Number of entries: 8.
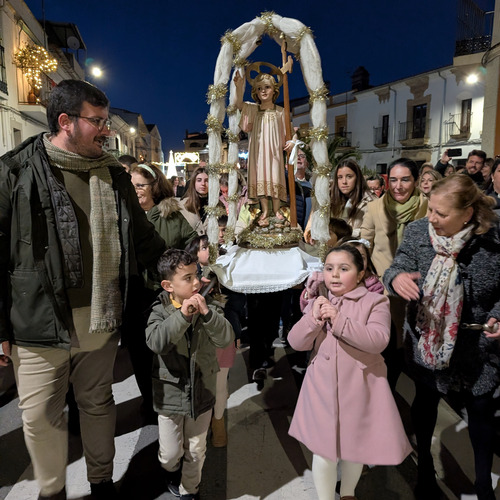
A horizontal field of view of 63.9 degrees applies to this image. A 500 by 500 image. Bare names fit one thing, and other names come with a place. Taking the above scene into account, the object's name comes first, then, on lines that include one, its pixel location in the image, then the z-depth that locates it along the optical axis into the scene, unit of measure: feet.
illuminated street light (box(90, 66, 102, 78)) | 54.80
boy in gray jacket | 6.93
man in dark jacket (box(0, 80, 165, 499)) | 6.24
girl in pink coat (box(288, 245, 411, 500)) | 6.40
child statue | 11.54
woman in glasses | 10.62
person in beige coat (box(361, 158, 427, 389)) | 10.52
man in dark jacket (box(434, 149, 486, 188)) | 18.22
